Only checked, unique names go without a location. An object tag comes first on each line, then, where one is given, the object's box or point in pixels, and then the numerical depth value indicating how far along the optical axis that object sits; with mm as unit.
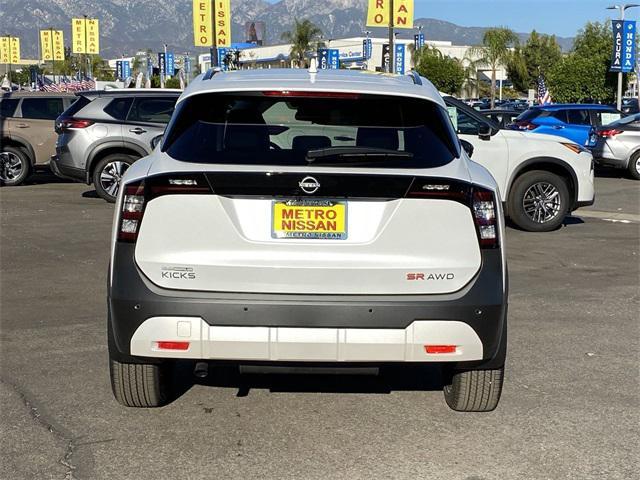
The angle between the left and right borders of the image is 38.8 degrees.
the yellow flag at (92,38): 57125
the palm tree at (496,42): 77750
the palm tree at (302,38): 88250
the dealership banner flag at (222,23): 33969
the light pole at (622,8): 49906
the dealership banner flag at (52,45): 74750
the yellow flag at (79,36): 57688
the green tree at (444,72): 82062
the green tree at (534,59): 88875
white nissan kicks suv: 4016
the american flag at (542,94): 38125
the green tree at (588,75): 47531
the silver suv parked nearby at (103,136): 14914
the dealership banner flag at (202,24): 34688
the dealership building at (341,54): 113750
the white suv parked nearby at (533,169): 11781
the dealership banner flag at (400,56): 50094
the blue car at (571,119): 21516
